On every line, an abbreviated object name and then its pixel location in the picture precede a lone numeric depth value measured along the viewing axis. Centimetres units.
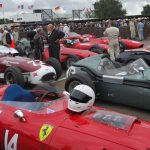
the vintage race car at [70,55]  814
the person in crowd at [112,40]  784
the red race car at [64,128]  235
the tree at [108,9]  5608
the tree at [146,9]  5695
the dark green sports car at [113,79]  454
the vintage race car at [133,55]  646
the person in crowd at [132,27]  1573
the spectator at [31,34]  964
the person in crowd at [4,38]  1027
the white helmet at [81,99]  270
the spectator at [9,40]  1017
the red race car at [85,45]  985
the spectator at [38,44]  822
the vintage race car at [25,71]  608
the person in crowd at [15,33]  1259
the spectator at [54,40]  766
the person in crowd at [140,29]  1569
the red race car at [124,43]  1089
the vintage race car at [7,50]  831
